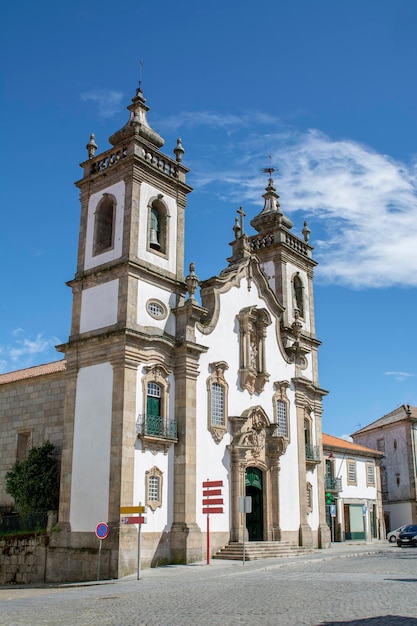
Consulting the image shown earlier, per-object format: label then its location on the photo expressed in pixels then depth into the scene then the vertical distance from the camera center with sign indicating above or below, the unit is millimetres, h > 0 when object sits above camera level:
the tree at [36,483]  26406 +959
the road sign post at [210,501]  23344 +237
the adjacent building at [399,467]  52812 +3174
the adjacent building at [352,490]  42344 +1128
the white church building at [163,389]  23489 +4476
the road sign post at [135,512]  19878 -144
